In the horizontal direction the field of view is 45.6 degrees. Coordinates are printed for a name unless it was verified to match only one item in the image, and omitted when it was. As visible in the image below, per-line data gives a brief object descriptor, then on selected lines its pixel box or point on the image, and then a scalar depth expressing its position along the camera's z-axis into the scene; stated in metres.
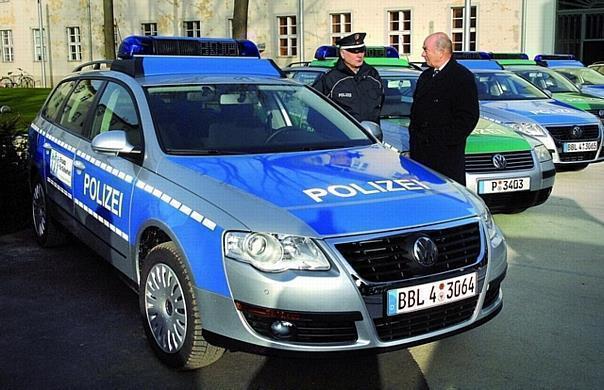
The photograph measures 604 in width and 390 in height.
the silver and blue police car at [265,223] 3.18
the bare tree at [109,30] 20.38
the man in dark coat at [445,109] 5.44
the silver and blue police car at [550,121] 9.35
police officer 6.49
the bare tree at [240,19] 16.41
